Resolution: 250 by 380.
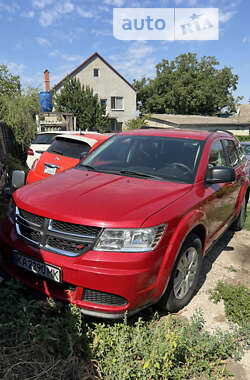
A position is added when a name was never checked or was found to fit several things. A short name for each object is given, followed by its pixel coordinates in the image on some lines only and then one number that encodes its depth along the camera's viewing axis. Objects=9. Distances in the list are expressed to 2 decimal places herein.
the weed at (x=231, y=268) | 3.98
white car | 8.31
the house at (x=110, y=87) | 30.44
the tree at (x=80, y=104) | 26.56
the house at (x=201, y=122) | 34.22
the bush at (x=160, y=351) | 2.04
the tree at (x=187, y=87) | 50.28
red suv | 2.29
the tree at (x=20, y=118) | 12.94
